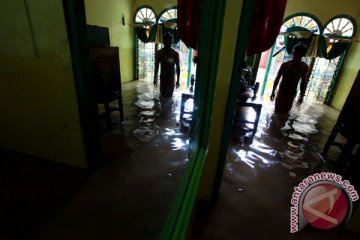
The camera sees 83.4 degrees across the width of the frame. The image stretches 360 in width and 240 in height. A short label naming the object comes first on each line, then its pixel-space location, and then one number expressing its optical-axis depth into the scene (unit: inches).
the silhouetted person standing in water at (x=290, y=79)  162.1
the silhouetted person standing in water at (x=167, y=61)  171.9
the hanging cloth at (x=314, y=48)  203.8
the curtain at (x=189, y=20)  64.7
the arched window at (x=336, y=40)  201.8
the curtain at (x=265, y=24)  69.0
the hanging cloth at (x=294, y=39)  201.8
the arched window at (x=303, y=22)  206.4
